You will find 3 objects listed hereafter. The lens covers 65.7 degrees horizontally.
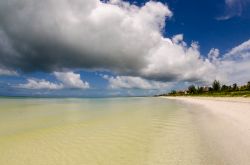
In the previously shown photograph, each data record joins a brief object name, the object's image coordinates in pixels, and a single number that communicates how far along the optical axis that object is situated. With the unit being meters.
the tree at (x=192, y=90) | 153.38
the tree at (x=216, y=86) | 121.62
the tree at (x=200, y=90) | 142.75
